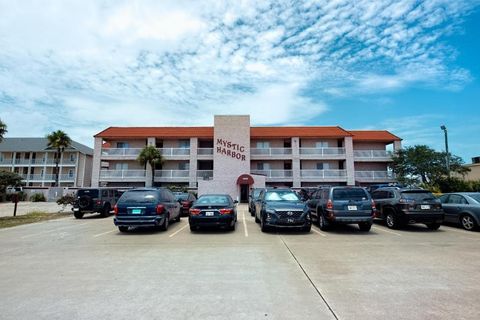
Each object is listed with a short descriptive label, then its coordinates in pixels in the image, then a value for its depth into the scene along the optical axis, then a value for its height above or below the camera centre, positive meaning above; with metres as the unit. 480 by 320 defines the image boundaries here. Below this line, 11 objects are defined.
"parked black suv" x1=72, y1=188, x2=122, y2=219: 16.92 -0.61
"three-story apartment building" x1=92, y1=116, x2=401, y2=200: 32.88 +4.38
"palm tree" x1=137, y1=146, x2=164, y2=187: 32.75 +4.00
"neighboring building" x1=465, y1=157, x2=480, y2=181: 31.83 +2.40
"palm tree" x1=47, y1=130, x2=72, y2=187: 38.75 +7.01
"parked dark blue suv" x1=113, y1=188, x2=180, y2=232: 10.62 -0.64
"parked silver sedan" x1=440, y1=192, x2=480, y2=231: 11.22 -0.64
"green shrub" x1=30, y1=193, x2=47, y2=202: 36.50 -0.71
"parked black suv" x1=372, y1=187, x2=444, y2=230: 10.95 -0.61
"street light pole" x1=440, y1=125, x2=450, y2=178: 26.06 +5.51
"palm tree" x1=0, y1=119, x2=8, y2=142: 17.52 +3.78
